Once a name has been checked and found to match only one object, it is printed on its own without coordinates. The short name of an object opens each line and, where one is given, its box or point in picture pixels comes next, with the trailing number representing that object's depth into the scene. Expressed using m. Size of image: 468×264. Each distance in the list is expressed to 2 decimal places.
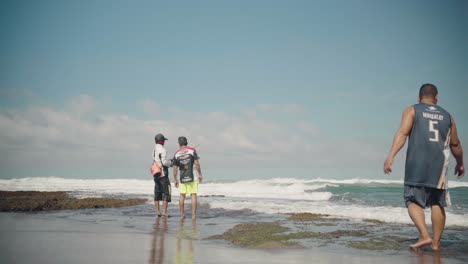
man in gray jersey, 5.07
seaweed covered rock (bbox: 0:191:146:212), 11.77
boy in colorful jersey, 10.23
